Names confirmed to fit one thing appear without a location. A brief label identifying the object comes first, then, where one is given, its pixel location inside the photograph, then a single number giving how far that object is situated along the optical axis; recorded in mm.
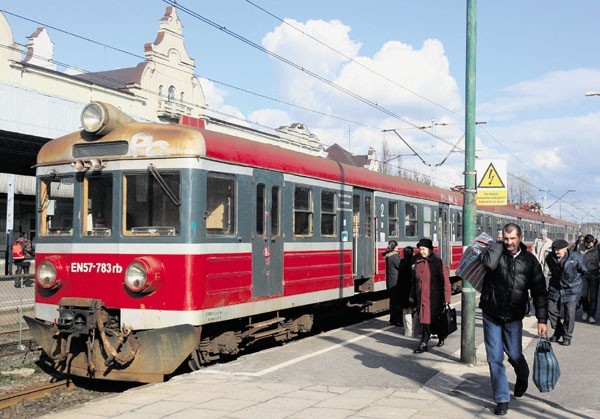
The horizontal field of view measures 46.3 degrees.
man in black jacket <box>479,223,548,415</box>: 6590
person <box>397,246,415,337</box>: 11281
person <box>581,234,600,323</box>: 13469
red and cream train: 8500
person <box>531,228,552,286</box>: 16978
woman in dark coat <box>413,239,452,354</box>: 9999
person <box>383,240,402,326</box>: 13641
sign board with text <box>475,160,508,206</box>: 10102
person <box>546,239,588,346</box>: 10844
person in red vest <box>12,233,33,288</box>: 21562
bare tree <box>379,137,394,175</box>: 67188
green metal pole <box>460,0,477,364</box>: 9094
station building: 21125
